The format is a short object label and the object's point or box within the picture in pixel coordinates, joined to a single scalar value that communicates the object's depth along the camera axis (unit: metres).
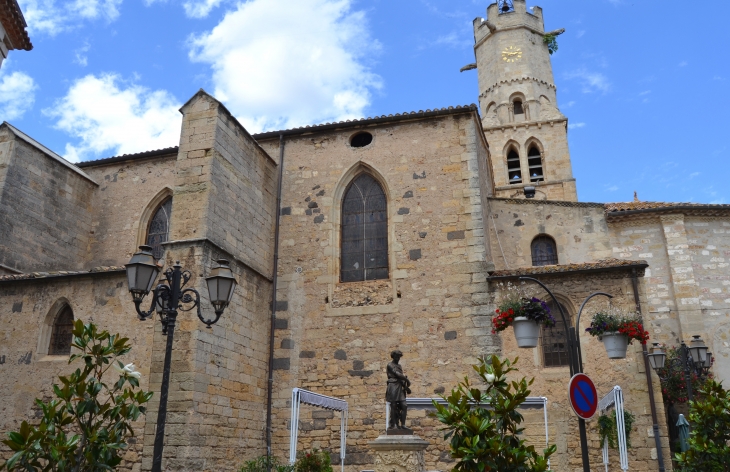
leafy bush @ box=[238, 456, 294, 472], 11.30
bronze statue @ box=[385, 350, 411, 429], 9.73
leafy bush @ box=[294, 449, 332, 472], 12.13
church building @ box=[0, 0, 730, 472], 12.06
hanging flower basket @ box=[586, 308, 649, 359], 8.64
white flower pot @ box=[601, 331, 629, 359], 8.62
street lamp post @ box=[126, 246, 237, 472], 6.69
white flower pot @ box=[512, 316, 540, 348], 8.05
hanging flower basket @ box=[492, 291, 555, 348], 8.07
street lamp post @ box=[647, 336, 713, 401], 11.14
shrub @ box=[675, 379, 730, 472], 8.27
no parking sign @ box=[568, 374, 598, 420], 6.27
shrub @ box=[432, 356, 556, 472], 6.14
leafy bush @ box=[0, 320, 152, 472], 5.26
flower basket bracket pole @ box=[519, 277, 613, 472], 7.67
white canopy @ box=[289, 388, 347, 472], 10.46
